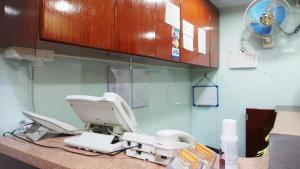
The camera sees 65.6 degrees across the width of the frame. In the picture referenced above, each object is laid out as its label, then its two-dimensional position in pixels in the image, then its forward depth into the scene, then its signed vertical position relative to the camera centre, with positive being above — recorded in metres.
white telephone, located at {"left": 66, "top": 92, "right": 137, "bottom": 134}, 0.89 -0.12
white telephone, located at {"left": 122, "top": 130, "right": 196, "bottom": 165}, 0.72 -0.21
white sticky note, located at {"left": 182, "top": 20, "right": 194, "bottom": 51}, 1.87 +0.39
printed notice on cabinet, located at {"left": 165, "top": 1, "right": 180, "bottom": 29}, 1.62 +0.49
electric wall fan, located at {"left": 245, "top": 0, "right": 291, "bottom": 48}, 2.20 +0.65
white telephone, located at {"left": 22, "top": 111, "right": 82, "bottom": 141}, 1.00 -0.21
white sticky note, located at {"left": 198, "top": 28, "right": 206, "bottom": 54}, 2.19 +0.40
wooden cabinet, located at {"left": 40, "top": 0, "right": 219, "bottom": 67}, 0.90 +0.27
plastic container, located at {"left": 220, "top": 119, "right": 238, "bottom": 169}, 0.66 -0.18
